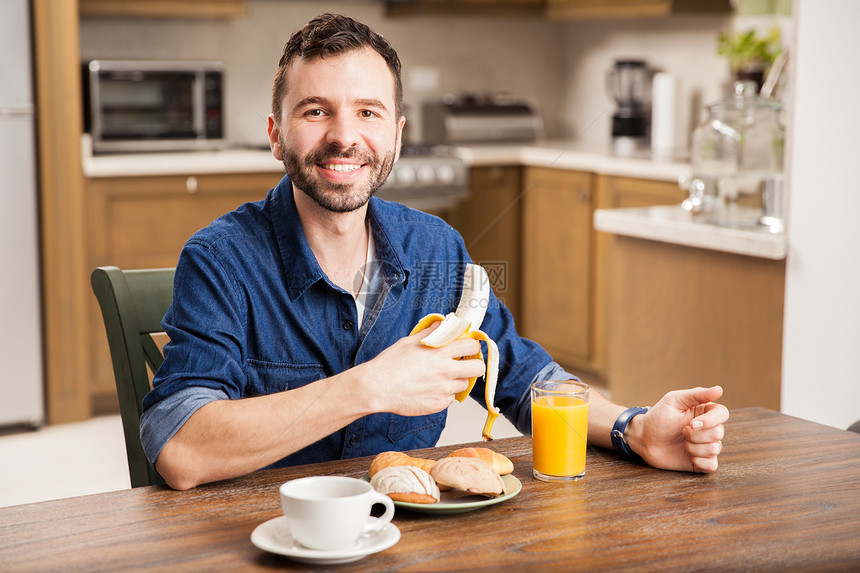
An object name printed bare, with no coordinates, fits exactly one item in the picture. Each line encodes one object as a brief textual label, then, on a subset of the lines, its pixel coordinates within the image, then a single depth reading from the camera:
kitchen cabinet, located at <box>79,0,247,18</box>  3.49
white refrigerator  3.03
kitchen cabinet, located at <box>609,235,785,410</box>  2.13
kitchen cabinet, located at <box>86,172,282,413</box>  3.26
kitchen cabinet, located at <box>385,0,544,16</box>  4.10
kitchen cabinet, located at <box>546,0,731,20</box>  3.65
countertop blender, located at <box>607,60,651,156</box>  3.96
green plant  3.43
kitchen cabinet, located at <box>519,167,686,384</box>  3.47
